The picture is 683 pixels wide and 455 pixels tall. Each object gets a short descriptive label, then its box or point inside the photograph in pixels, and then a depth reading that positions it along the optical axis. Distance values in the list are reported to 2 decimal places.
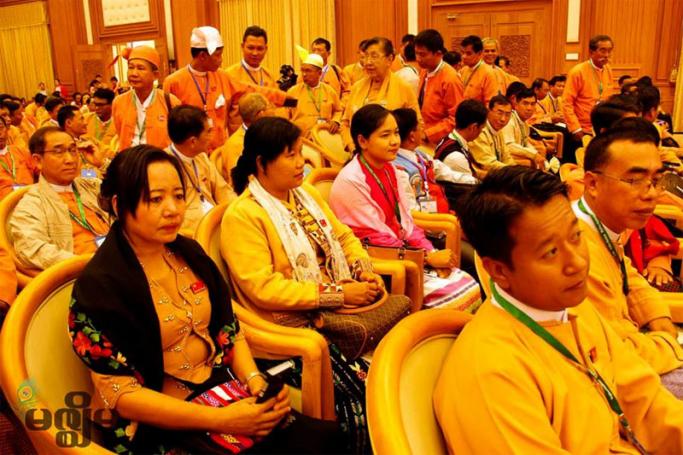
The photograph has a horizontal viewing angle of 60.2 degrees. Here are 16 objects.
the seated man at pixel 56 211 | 2.39
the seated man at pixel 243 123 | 3.91
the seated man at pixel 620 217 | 1.69
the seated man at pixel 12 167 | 3.89
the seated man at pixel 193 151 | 3.14
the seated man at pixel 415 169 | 3.31
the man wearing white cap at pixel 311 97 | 5.92
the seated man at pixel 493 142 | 4.14
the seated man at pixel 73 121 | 4.64
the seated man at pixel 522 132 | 5.05
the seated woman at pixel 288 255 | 1.98
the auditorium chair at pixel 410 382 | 0.98
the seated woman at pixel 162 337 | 1.36
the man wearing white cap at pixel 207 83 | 4.37
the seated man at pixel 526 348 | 1.00
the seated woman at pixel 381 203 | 2.71
